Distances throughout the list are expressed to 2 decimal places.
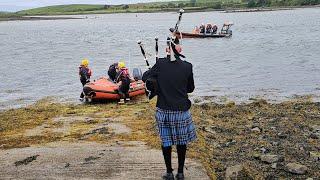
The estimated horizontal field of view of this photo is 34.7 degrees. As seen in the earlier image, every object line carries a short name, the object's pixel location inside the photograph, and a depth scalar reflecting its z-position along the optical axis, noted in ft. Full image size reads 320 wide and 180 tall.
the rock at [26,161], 29.56
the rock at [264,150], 34.66
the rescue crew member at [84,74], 65.82
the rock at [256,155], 32.89
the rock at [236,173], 27.21
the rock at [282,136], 39.52
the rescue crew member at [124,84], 61.46
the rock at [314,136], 39.24
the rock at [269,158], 31.50
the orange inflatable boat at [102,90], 61.31
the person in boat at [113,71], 65.04
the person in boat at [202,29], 177.90
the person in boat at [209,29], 179.42
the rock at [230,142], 36.93
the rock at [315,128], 42.34
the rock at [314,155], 32.65
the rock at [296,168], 29.20
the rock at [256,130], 41.75
